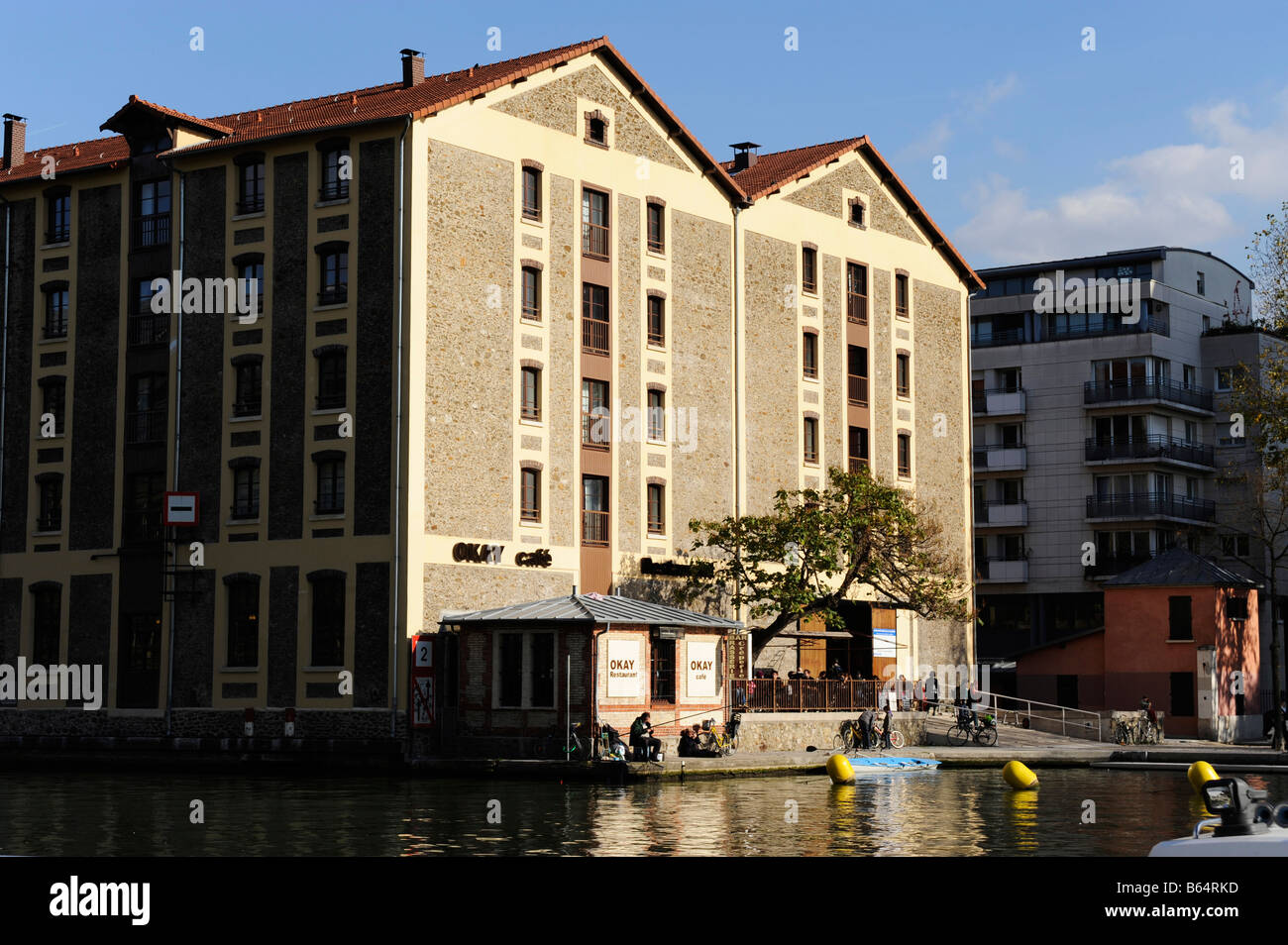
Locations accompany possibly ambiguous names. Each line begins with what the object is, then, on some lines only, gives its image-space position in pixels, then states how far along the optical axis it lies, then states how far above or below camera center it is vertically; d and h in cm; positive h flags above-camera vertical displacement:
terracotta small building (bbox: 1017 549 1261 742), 6191 +10
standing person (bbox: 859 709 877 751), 4950 -242
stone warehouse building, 4597 +865
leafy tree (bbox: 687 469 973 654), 5244 +327
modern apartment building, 8481 +1132
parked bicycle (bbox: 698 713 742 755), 4278 -242
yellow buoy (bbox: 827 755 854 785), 4012 -301
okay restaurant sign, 4250 -46
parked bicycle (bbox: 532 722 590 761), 4134 -247
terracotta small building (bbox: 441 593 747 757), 4209 -50
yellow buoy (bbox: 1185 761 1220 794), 3803 -303
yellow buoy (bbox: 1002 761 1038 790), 3828 -308
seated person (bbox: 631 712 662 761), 4019 -218
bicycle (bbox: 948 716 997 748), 5256 -276
